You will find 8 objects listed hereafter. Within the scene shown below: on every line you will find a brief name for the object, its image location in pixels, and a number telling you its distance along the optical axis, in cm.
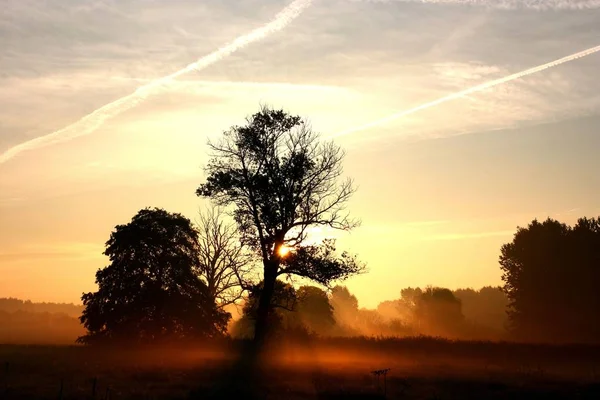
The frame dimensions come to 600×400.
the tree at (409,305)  14796
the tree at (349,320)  14818
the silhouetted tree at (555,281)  7138
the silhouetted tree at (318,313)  10375
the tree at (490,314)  14320
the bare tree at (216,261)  5631
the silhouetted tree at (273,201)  3603
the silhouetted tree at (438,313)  12556
